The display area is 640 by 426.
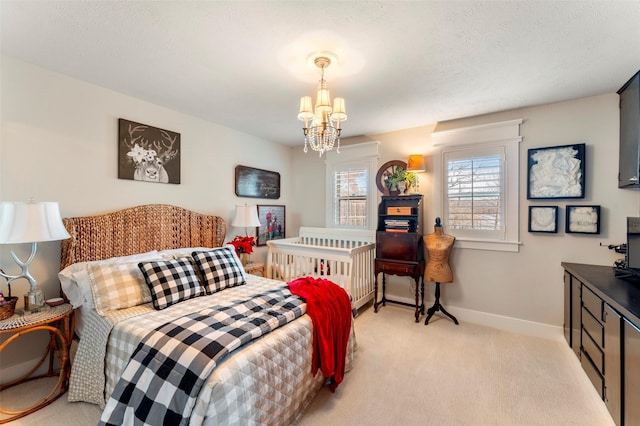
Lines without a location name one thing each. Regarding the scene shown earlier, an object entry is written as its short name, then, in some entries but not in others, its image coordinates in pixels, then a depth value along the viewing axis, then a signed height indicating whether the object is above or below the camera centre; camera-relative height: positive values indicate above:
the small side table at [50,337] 1.76 -0.96
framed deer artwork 2.68 +0.60
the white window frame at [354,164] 4.03 +0.70
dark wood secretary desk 3.33 -0.37
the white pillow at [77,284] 1.98 -0.55
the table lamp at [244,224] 3.47 -0.18
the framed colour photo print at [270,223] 4.20 -0.20
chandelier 1.93 +0.72
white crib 3.32 -0.65
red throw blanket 1.93 -0.86
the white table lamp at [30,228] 1.80 -0.13
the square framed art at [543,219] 2.87 -0.07
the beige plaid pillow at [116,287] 1.95 -0.58
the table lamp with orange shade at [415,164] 3.49 +0.62
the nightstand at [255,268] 3.43 -0.74
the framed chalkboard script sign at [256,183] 3.87 +0.42
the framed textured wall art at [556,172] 2.74 +0.42
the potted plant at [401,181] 3.56 +0.40
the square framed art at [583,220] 2.67 -0.07
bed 1.37 -0.77
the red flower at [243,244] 3.46 -0.43
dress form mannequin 3.21 -0.60
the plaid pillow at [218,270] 2.46 -0.56
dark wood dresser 1.47 -0.80
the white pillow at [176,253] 2.65 -0.43
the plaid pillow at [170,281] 2.08 -0.58
